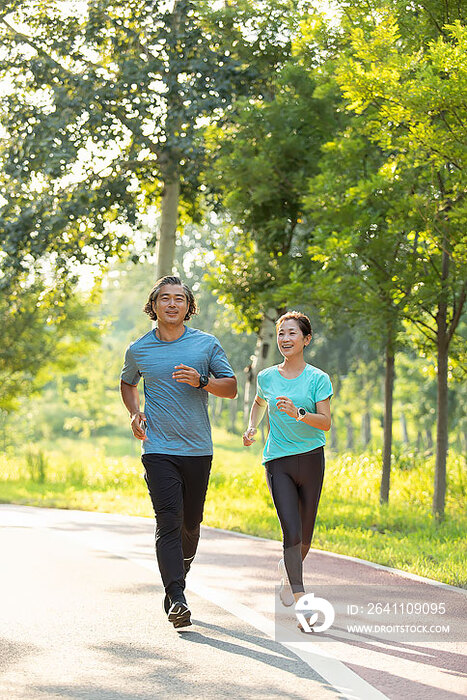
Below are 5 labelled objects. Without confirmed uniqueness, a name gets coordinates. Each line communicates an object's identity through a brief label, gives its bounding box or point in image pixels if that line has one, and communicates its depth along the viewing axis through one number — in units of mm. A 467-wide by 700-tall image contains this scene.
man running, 11945
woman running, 12344
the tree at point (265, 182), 28594
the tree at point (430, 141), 17828
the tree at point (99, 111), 31828
